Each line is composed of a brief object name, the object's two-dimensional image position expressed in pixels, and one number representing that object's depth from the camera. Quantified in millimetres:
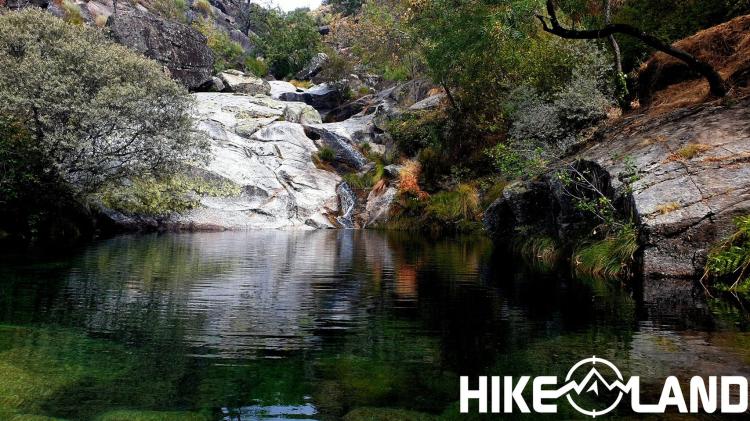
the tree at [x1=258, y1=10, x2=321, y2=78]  74812
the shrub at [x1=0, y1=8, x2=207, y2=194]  23844
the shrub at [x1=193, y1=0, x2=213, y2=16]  85562
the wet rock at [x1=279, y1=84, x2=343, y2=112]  62312
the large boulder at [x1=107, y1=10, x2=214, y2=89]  49031
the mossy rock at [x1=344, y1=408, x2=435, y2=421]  4871
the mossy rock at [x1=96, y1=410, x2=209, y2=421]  4758
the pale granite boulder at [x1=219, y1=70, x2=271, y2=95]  58625
